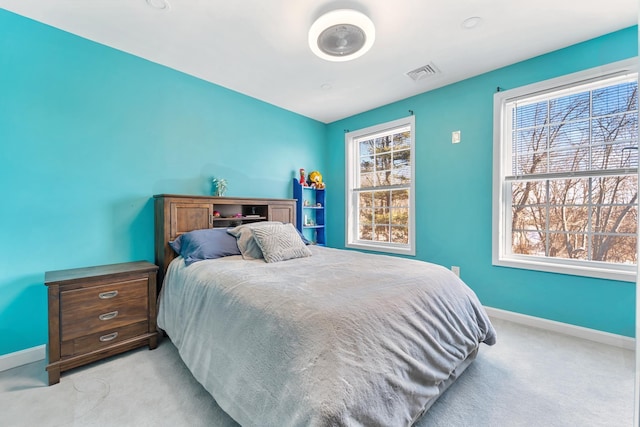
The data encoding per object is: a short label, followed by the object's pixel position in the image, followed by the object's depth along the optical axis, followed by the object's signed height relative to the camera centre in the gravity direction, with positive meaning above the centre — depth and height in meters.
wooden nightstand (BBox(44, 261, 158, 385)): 1.66 -0.75
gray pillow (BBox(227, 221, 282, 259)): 2.27 -0.29
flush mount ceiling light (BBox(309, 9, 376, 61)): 1.81 +1.34
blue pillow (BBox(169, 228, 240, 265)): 2.15 -0.32
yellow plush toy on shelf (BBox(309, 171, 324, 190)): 4.02 +0.48
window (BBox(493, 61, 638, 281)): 2.13 +0.32
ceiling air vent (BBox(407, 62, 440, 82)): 2.63 +1.48
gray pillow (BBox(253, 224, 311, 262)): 2.20 -0.31
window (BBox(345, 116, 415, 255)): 3.45 +0.32
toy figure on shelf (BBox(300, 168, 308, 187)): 3.81 +0.46
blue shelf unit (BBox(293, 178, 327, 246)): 3.81 -0.03
